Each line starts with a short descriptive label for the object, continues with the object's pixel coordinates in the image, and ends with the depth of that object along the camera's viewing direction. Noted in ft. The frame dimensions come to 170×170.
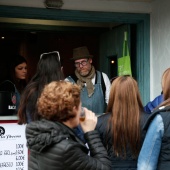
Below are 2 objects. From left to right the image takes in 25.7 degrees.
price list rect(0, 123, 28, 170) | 12.81
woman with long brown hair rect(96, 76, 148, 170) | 8.84
